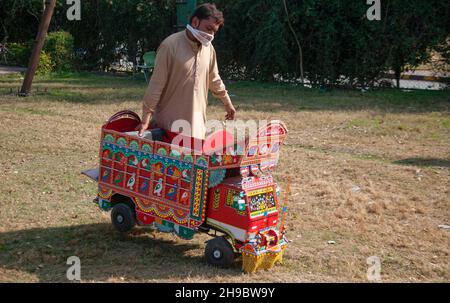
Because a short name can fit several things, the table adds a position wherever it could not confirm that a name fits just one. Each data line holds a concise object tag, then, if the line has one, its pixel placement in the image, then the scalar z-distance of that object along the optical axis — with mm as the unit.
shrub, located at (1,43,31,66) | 22672
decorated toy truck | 5363
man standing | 5613
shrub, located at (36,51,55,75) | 20422
